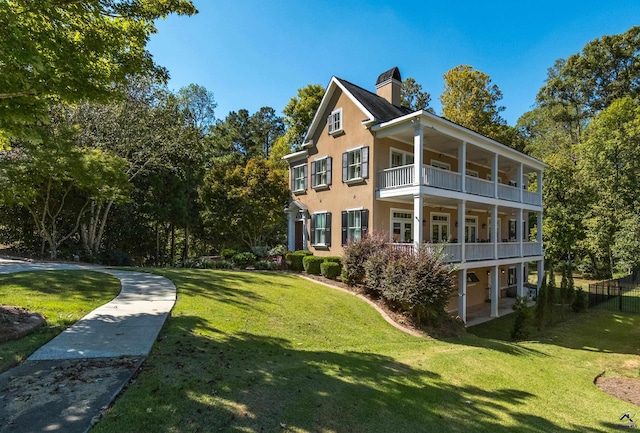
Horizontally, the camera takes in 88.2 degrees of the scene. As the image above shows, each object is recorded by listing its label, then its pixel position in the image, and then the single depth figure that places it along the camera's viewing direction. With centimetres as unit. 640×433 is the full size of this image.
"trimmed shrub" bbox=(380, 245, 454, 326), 1099
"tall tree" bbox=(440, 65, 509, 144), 2934
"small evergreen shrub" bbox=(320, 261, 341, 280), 1570
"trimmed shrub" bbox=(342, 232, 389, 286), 1393
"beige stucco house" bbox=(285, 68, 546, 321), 1470
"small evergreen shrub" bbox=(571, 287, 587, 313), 1853
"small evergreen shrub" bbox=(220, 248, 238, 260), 1943
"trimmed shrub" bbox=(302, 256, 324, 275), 1661
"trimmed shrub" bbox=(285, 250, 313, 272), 1791
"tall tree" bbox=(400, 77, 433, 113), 3488
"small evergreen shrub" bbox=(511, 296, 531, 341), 1323
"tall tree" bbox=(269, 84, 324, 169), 2947
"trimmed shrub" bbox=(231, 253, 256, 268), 1809
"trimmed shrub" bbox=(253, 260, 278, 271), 1796
